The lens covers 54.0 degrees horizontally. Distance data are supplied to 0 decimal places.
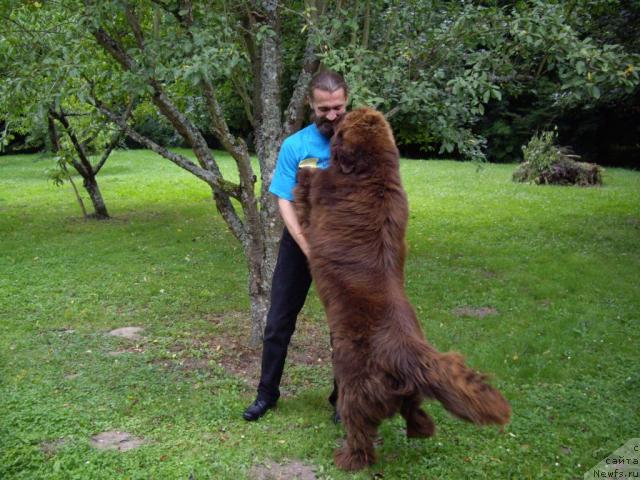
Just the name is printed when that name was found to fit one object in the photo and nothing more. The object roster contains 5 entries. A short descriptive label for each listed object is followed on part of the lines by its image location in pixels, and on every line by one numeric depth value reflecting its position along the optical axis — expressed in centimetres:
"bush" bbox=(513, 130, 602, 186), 1691
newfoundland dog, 326
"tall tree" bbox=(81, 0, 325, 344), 455
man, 372
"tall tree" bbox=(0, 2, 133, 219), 445
